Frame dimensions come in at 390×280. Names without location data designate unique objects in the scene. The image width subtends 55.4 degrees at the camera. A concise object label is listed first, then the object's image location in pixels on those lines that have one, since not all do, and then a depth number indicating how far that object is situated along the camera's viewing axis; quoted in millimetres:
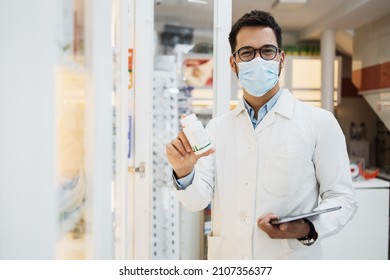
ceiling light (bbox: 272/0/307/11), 2753
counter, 2467
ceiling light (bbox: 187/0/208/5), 1913
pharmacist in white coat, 1150
